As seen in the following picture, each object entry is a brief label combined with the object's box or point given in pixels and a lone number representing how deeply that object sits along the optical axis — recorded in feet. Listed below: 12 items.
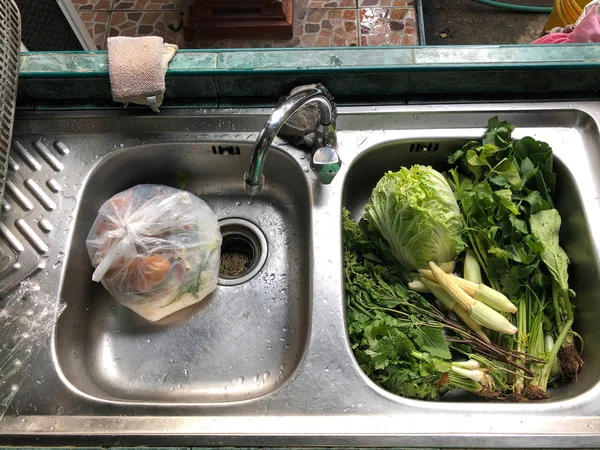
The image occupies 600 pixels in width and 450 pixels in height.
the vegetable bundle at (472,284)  3.36
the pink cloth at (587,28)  4.71
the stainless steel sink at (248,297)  3.06
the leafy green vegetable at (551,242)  3.49
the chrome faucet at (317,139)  3.06
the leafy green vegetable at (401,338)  3.28
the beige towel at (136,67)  3.90
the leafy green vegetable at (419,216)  3.57
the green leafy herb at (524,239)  3.47
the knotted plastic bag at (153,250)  3.83
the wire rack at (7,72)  3.60
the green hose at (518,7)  8.08
